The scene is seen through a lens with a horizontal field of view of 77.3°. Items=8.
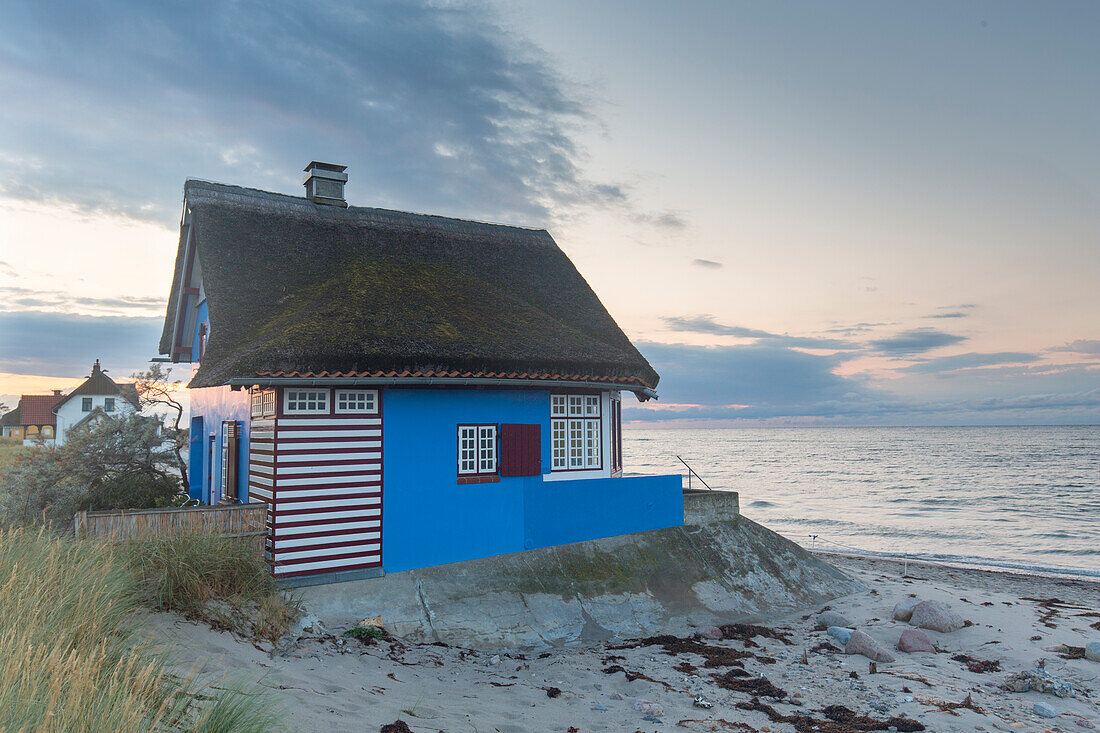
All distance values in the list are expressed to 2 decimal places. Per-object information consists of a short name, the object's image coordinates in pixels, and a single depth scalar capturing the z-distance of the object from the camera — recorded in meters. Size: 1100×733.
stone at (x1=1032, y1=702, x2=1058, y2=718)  9.33
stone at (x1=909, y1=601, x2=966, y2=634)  13.64
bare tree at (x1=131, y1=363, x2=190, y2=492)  19.36
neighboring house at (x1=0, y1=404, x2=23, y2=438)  63.02
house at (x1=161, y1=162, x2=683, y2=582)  11.60
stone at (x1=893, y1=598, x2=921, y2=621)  14.18
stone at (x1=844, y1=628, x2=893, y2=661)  11.61
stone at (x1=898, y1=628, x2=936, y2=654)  12.28
